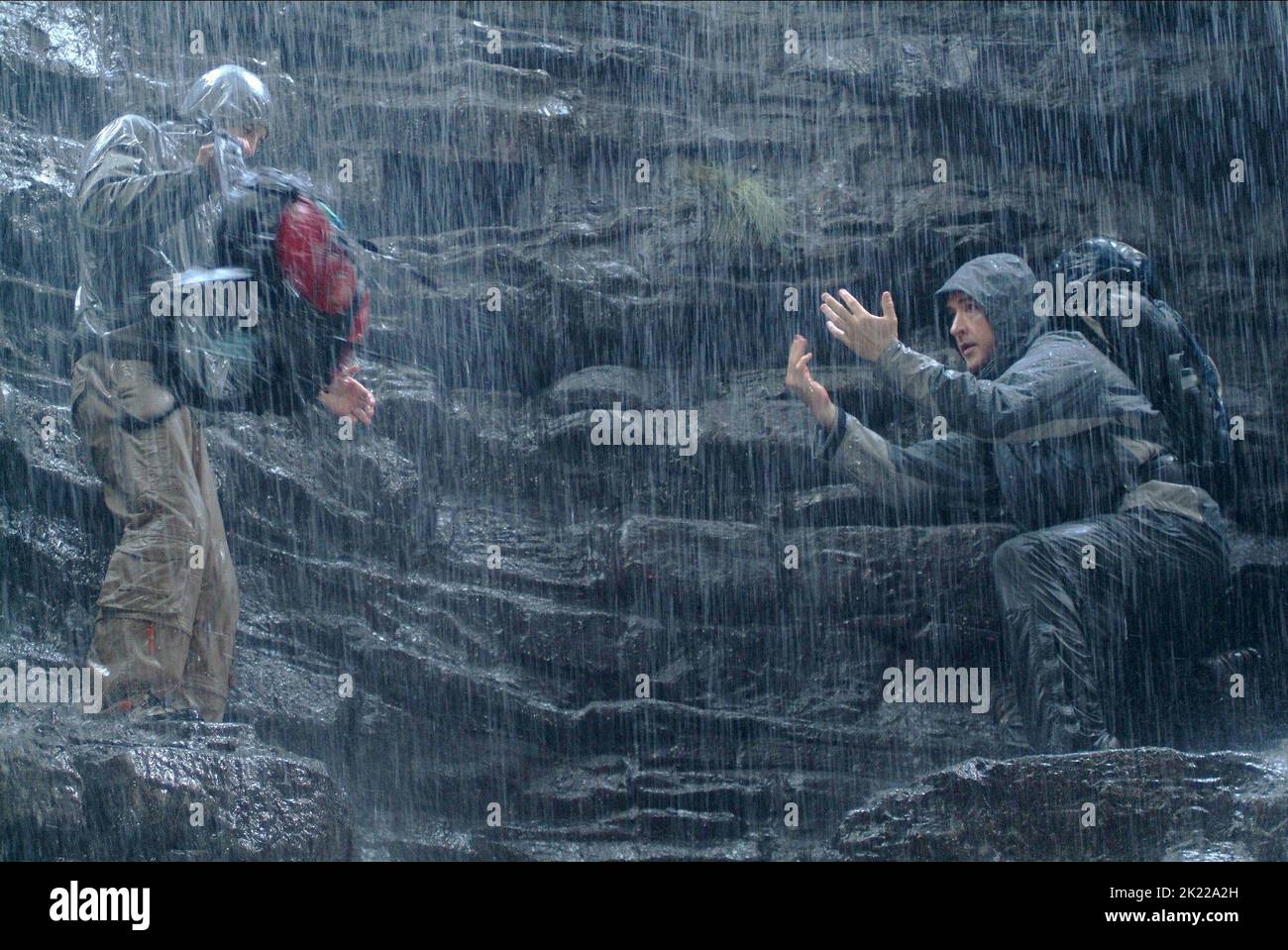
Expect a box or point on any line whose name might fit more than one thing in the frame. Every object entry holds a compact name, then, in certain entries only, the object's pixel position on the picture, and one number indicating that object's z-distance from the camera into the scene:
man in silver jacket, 13.22
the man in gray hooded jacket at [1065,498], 13.23
